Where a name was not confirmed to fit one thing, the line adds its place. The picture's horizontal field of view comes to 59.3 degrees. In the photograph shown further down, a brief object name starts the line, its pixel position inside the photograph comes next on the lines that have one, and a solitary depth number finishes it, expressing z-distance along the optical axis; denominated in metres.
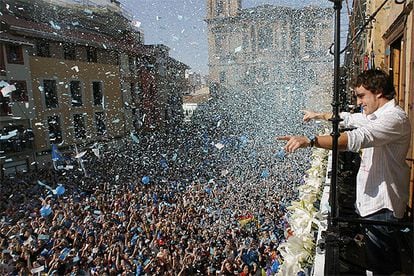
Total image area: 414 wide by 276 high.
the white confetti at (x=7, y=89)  16.20
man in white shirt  1.69
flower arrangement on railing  2.31
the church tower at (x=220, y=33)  50.19
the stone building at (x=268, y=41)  48.88
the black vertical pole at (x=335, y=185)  1.58
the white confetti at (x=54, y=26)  19.99
